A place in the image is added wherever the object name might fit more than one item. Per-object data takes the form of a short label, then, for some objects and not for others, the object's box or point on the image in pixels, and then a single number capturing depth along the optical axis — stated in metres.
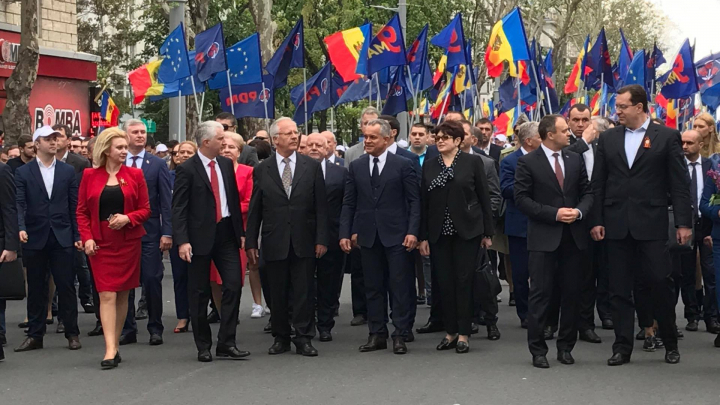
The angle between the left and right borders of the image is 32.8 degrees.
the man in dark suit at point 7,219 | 10.42
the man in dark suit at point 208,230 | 10.37
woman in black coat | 10.55
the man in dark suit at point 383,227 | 10.75
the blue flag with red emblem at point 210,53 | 19.72
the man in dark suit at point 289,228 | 10.62
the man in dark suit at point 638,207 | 9.66
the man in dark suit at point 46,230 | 11.10
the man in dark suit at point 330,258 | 11.62
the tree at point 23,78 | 23.89
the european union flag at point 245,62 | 19.95
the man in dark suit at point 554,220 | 9.95
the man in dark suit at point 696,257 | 11.61
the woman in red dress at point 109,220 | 10.08
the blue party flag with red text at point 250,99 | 20.59
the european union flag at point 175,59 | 19.58
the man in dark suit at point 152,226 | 11.50
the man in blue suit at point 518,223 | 11.94
